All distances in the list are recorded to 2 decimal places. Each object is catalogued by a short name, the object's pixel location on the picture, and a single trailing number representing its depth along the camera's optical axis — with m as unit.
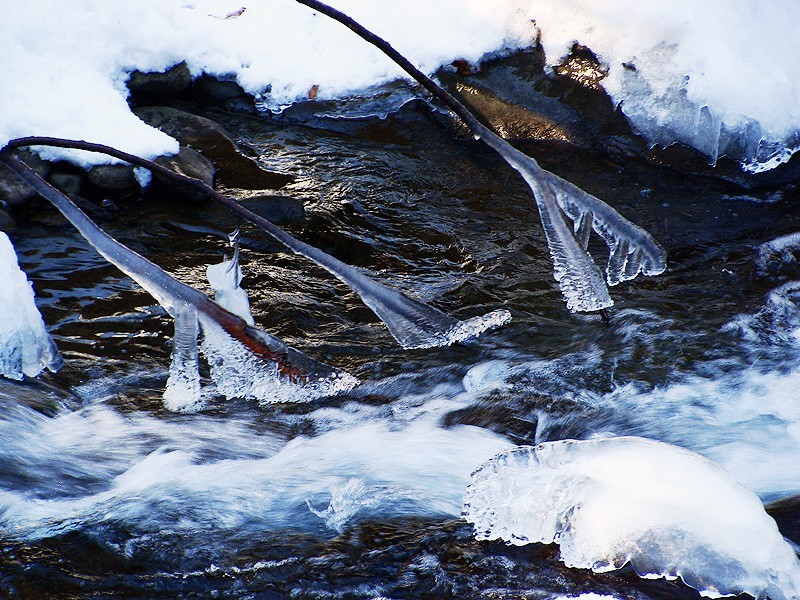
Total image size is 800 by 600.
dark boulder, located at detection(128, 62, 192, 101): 12.21
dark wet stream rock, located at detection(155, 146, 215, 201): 10.39
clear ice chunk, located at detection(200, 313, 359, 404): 5.93
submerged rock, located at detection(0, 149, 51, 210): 9.67
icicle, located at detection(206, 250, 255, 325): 6.19
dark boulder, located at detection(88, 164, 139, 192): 10.19
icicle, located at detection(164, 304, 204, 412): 5.92
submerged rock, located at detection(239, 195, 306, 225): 10.02
